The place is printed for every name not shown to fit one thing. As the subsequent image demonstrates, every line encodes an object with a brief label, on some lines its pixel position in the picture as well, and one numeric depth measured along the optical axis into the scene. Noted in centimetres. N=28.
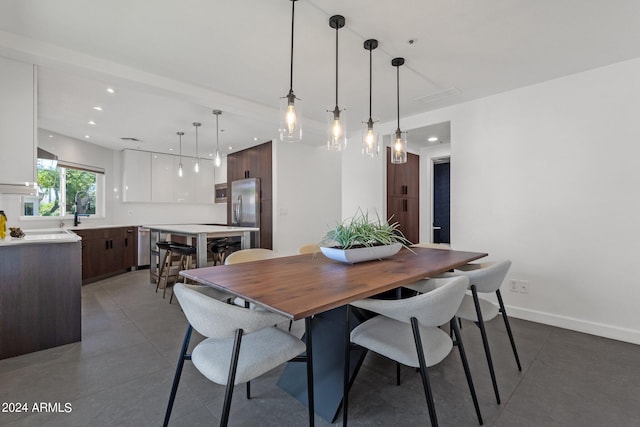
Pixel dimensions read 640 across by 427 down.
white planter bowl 188
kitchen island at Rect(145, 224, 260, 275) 337
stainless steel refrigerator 558
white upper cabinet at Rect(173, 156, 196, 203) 640
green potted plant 192
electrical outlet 304
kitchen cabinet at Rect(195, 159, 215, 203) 678
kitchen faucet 487
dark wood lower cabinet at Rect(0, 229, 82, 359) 223
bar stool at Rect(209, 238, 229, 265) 388
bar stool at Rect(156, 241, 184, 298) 387
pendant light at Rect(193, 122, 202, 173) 434
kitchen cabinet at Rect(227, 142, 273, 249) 532
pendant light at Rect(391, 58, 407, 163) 257
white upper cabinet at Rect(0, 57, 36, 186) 236
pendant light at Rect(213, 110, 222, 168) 380
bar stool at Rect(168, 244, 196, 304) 362
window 452
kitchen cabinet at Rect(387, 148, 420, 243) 445
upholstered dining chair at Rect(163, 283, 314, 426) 114
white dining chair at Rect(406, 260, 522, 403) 173
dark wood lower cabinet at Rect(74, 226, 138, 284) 443
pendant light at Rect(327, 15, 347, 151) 223
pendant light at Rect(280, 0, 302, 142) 197
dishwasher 554
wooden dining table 117
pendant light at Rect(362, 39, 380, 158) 230
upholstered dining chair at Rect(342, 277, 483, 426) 127
